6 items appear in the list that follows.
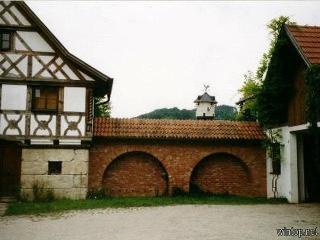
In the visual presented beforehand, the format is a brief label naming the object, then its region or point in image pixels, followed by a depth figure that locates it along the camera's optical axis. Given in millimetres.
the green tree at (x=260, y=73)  26875
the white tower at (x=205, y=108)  44750
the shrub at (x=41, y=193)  16688
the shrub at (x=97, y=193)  17422
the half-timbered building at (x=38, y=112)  16922
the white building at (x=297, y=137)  15359
